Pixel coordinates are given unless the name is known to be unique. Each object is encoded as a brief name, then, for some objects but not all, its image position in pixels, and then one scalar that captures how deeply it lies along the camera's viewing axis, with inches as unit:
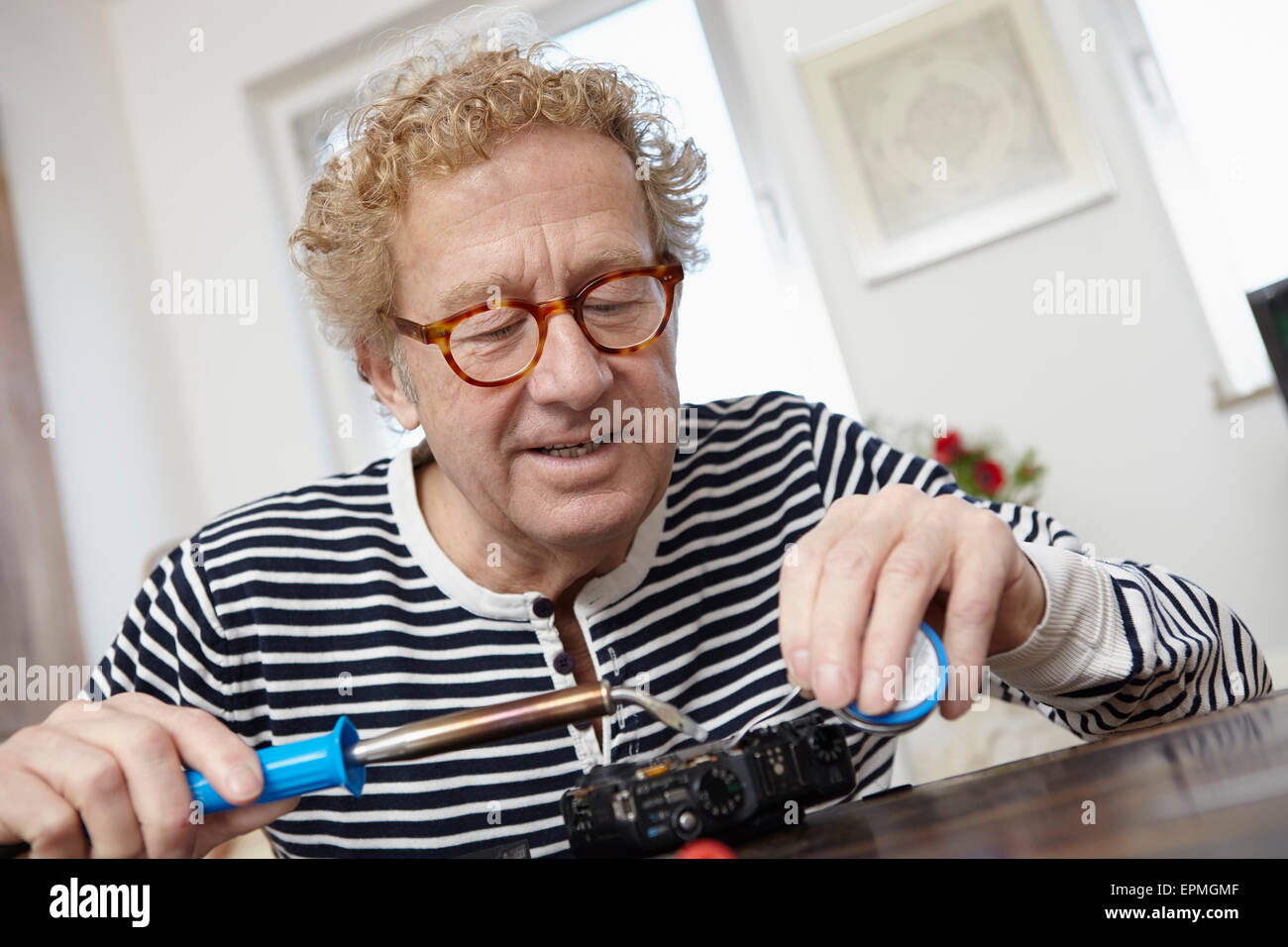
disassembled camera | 21.0
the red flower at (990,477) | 91.4
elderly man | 32.5
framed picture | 96.4
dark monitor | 49.6
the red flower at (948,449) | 94.3
